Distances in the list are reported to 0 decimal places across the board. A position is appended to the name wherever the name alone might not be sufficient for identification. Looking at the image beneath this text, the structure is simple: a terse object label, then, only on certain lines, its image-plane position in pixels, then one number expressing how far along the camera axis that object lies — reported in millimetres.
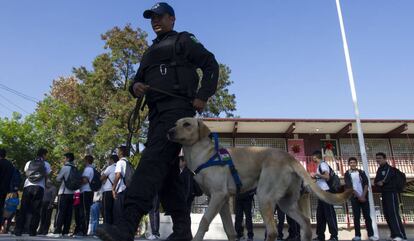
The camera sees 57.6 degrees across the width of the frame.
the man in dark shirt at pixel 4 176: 8023
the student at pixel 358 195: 9312
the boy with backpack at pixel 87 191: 8961
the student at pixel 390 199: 8617
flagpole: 11293
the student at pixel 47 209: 10094
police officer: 3387
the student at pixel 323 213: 8680
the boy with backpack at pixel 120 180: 8094
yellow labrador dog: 3709
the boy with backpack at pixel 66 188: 8617
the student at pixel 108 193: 8648
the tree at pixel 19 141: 29625
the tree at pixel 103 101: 24312
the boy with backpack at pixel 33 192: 8266
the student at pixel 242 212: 8930
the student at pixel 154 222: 9070
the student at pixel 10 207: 13531
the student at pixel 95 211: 9461
